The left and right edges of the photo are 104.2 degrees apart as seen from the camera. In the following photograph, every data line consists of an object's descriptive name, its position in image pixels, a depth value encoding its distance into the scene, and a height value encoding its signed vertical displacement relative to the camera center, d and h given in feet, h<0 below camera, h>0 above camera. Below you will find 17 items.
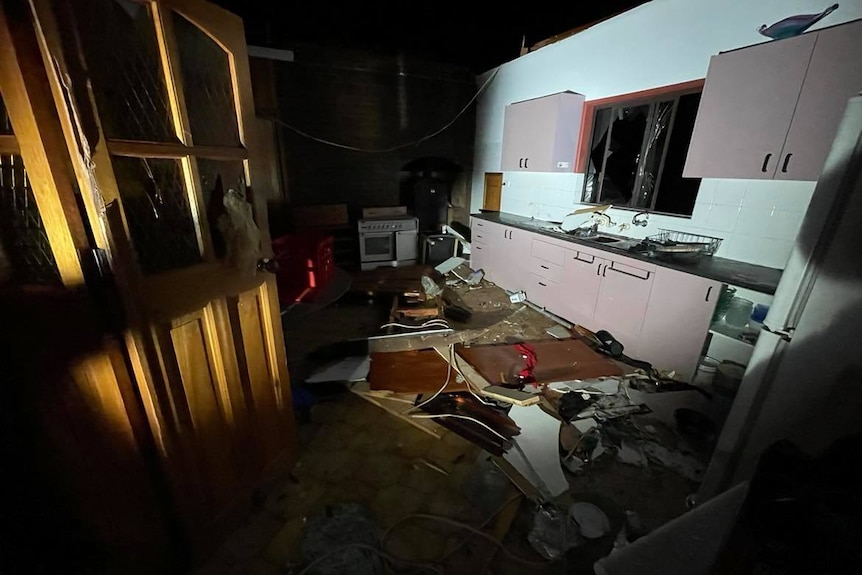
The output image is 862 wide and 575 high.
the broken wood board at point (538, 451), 5.47 -4.56
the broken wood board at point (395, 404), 6.60 -4.64
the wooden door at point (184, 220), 2.86 -0.47
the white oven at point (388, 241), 15.49 -2.81
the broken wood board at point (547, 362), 8.12 -4.41
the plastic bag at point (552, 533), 4.56 -4.68
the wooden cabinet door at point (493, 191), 16.35 -0.48
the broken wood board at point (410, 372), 7.67 -4.48
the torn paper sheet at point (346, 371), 7.80 -4.49
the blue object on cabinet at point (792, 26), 6.28 +3.03
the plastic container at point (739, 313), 7.43 -2.68
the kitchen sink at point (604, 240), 10.02 -1.60
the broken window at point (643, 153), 9.27 +0.94
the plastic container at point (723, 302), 7.02 -2.39
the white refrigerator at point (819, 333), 3.03 -1.36
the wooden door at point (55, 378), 2.55 -1.87
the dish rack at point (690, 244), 8.18 -1.40
